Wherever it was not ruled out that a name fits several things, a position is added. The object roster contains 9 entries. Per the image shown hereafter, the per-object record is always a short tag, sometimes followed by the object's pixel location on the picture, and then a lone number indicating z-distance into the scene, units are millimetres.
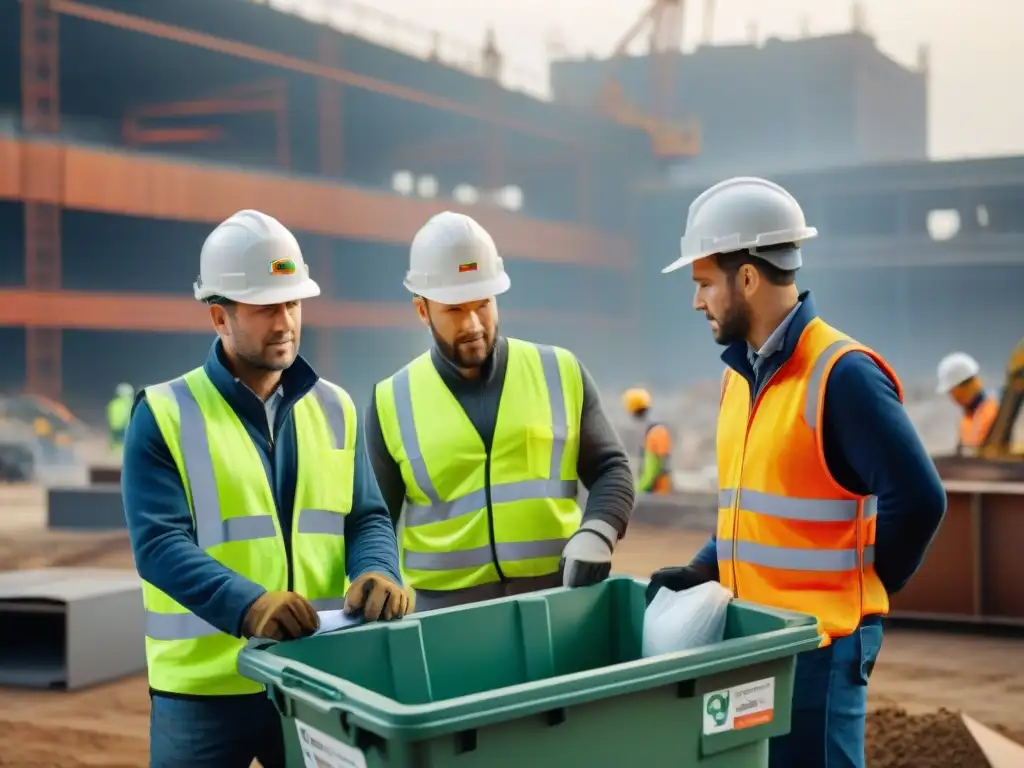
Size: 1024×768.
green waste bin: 1678
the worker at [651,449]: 9953
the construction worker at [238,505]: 2389
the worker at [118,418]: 16969
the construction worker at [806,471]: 2242
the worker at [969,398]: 9211
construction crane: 36750
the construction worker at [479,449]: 3188
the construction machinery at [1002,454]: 8656
